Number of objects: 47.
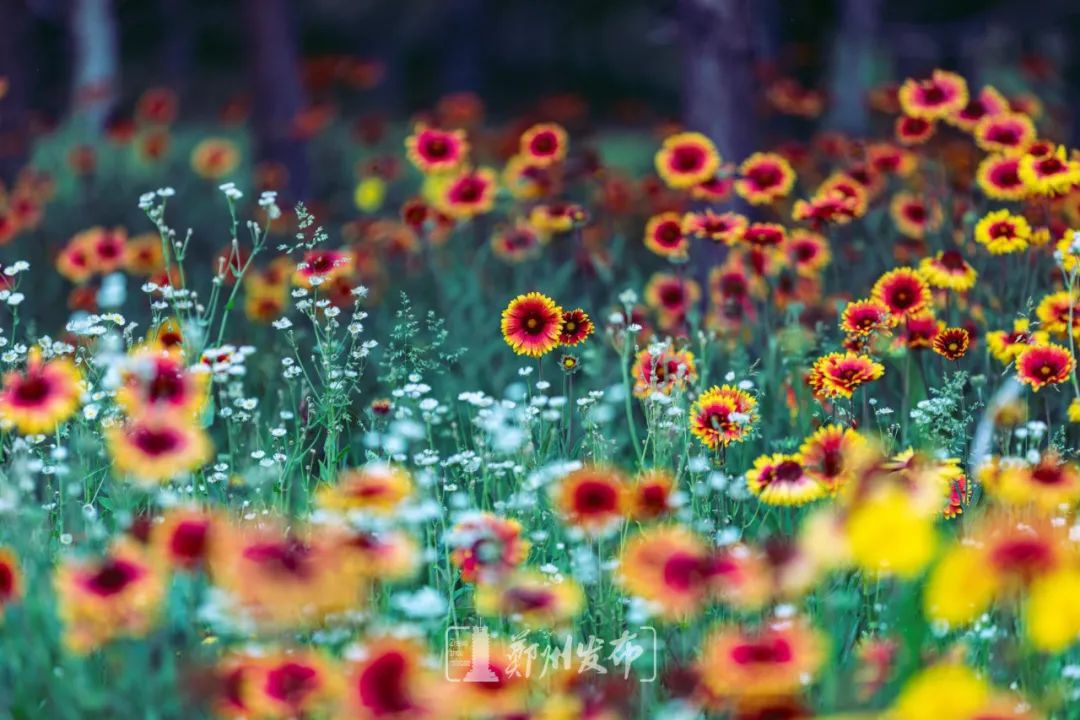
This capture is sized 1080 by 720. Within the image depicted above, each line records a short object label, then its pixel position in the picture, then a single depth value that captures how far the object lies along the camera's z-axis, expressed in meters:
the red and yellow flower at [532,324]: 6.39
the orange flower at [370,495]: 4.14
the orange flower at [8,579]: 4.14
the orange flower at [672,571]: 3.83
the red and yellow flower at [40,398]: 4.76
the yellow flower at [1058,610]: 3.35
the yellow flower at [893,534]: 3.15
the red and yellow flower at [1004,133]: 8.94
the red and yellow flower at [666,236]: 9.05
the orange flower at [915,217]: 10.23
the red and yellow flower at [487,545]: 4.23
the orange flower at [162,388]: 4.65
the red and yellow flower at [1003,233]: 7.87
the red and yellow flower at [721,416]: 6.09
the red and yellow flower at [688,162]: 9.52
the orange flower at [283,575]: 3.71
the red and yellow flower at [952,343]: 6.64
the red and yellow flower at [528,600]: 3.93
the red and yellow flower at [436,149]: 10.00
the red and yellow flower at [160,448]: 4.25
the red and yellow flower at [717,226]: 8.44
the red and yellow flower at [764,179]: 9.33
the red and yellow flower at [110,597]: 3.85
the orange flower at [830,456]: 4.93
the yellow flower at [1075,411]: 6.54
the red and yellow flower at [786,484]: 5.12
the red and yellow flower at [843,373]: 6.12
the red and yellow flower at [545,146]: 9.89
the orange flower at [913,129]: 9.97
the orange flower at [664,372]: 6.45
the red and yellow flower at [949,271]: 7.92
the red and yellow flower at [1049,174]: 7.87
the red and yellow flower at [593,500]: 4.43
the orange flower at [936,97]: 9.58
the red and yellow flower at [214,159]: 15.12
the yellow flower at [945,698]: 3.20
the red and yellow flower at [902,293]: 7.13
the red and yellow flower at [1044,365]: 6.29
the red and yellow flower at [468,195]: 9.96
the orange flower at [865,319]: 6.66
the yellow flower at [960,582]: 3.44
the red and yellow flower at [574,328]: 6.39
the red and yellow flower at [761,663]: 3.54
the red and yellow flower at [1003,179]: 8.34
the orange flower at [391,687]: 3.49
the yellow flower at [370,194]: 13.47
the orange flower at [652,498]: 4.68
